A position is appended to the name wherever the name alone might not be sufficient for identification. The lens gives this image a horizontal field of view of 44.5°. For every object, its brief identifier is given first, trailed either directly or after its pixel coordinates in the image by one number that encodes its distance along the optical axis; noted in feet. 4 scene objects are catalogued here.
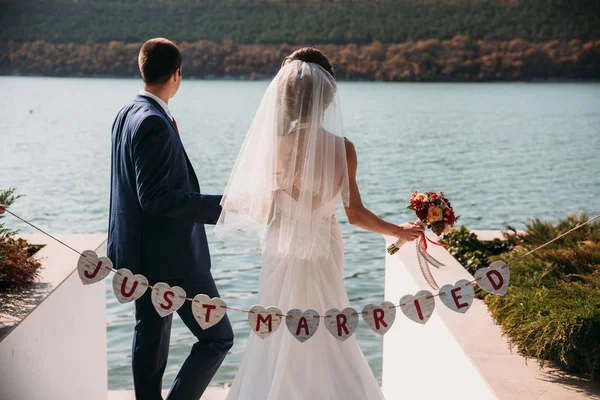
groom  7.61
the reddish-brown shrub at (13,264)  9.86
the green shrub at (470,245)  13.93
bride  7.92
